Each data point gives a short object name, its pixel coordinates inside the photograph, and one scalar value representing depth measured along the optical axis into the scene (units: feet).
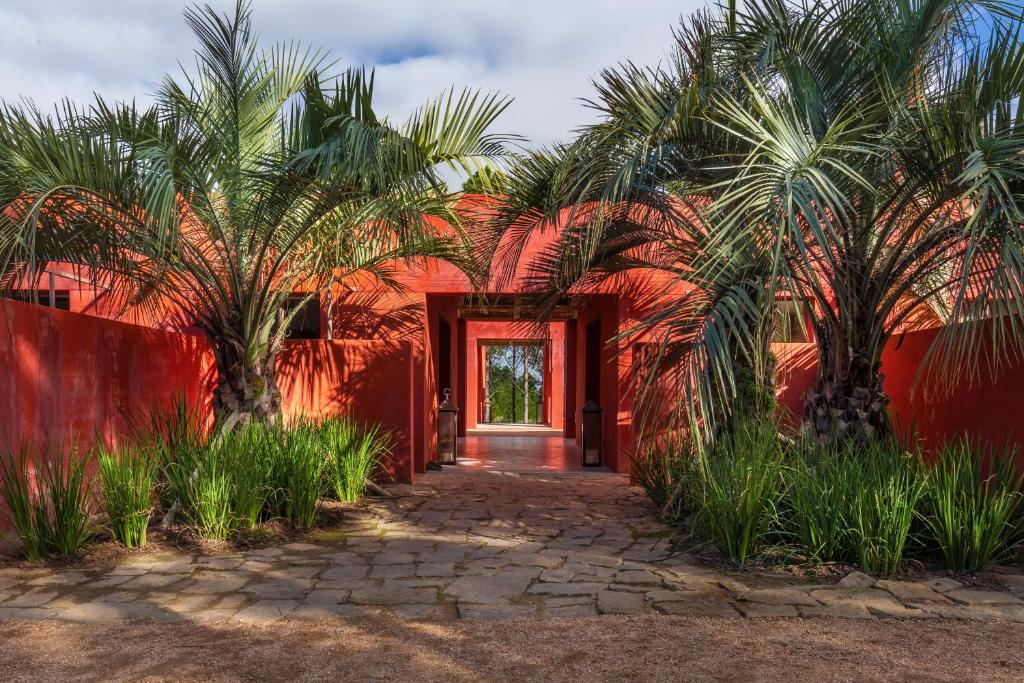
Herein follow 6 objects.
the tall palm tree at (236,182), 16.01
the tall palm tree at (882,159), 12.19
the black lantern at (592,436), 33.09
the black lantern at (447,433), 34.24
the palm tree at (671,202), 14.35
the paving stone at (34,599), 12.42
